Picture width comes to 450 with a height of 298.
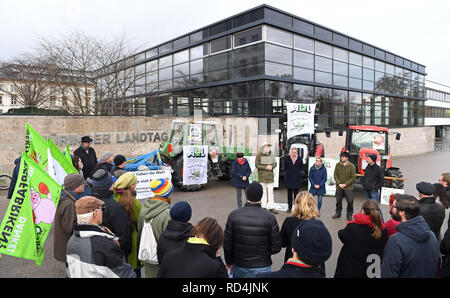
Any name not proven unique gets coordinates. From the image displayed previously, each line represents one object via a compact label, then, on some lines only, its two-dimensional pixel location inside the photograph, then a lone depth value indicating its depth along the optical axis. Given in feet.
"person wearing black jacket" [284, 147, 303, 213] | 24.06
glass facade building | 57.82
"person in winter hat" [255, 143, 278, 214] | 24.44
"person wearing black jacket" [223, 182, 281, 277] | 9.78
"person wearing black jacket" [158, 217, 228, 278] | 6.91
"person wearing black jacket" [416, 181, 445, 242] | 12.17
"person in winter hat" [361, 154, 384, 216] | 22.75
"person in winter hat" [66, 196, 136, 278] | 7.64
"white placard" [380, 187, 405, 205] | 25.40
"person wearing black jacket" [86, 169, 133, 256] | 10.63
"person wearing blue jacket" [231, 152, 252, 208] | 24.81
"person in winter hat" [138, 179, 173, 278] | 10.12
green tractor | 33.63
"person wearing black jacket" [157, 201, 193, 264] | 8.72
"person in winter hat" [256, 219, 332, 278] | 6.83
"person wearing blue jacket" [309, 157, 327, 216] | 23.35
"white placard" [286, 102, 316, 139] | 32.93
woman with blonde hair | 10.30
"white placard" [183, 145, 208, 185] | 32.35
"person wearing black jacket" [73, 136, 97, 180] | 25.17
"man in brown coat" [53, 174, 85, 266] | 11.68
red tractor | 33.05
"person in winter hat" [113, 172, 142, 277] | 11.50
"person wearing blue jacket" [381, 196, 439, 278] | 8.54
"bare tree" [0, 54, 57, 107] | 53.78
